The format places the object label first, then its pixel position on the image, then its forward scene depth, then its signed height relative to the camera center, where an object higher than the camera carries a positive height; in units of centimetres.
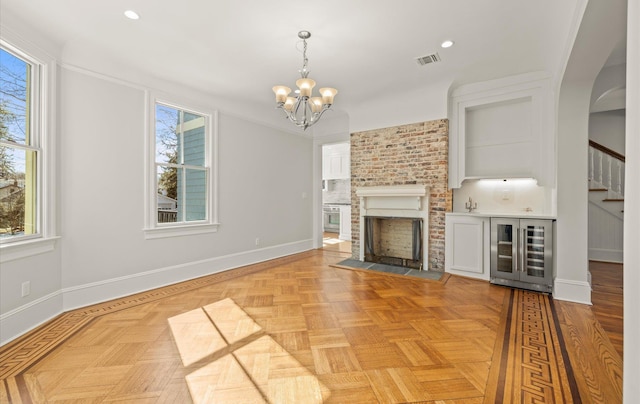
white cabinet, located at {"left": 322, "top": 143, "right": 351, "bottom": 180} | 841 +122
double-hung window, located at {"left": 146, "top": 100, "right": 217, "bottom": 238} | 382 +41
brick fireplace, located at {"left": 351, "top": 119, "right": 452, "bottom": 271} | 444 +61
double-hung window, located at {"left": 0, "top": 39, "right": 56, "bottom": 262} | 248 +42
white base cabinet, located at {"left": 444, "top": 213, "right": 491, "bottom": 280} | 399 -62
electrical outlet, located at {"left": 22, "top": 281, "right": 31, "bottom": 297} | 254 -79
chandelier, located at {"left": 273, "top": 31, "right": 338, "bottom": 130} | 275 +108
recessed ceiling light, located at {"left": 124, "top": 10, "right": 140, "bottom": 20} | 254 +168
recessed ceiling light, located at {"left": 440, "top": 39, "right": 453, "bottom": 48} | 310 +176
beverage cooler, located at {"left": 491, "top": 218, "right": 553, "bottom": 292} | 347 -64
